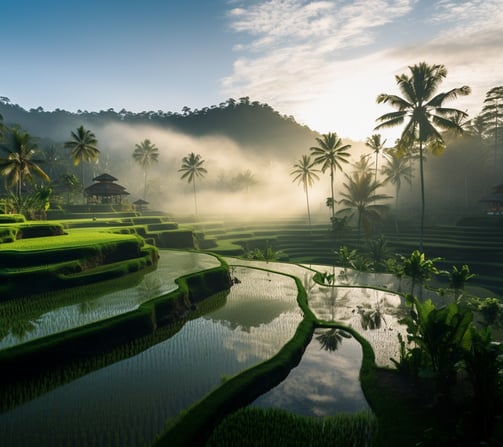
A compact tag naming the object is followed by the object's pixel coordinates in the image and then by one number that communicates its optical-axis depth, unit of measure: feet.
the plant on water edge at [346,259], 92.68
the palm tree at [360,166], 169.01
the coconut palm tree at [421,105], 79.20
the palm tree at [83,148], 136.73
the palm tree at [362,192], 115.01
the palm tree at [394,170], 178.17
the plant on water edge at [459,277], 59.06
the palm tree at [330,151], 130.82
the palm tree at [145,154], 231.91
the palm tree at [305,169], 162.20
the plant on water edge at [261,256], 96.12
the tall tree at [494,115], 177.17
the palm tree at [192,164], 194.57
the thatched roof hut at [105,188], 142.61
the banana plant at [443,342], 25.79
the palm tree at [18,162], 97.67
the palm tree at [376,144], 165.40
